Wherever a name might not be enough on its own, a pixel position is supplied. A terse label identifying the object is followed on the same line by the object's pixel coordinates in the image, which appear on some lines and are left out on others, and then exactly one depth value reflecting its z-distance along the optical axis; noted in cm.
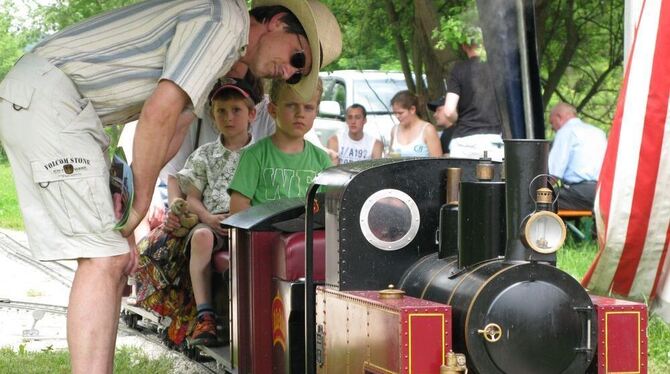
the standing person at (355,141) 1079
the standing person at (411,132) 979
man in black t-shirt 950
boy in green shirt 537
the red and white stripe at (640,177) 658
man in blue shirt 1062
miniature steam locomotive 354
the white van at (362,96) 1485
